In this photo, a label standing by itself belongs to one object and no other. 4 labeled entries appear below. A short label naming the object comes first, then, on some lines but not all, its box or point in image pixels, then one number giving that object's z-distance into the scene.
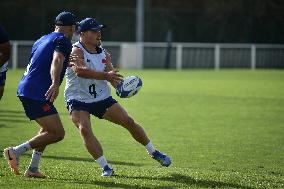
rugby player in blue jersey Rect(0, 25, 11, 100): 19.62
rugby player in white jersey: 19.75
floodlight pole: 91.50
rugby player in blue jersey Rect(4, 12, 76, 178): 18.98
